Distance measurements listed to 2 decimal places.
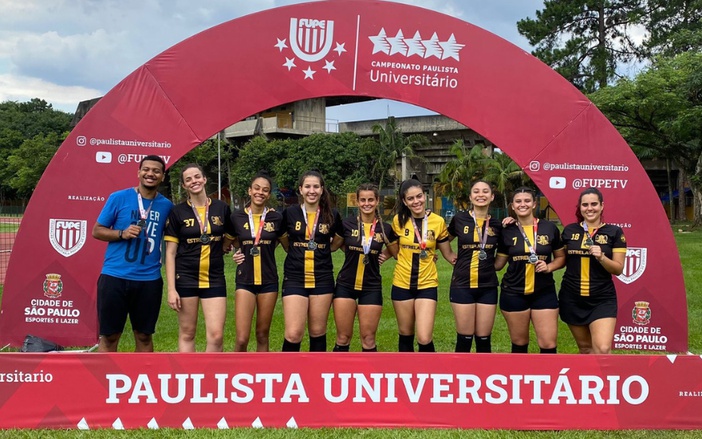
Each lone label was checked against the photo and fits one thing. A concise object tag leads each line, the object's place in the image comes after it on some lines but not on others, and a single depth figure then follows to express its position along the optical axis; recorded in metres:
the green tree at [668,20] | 26.30
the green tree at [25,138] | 43.84
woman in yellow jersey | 4.50
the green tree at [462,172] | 30.41
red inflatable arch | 5.48
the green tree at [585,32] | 27.36
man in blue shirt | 4.22
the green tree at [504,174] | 29.31
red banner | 3.69
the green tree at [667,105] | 19.61
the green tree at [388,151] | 32.72
